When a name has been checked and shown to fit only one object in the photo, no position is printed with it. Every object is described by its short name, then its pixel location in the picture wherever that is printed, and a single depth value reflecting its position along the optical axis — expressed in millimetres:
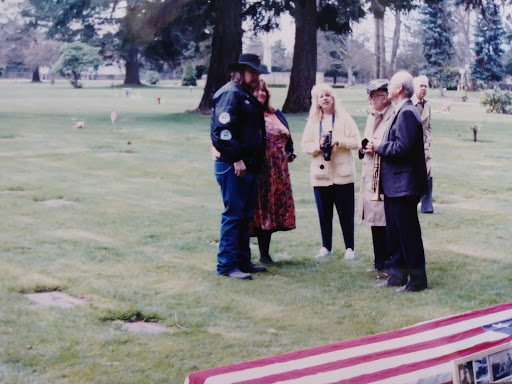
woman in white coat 7082
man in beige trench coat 6379
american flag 3018
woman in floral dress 6832
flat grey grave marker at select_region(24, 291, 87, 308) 5617
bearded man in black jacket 6270
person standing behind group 8805
